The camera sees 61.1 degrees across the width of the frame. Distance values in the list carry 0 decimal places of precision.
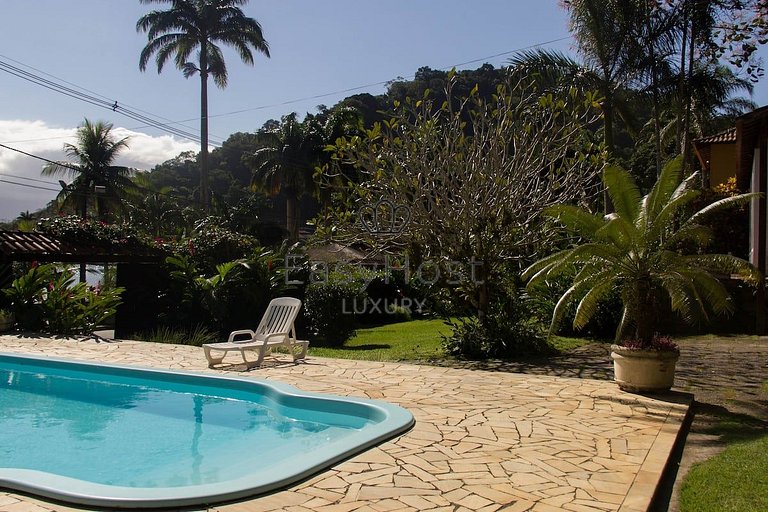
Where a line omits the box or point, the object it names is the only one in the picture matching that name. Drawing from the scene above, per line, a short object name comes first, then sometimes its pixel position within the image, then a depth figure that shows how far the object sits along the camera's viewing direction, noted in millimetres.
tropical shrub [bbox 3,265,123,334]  16453
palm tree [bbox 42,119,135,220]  42094
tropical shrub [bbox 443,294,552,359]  12586
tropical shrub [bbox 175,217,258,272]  19344
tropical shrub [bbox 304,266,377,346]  16484
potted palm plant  8633
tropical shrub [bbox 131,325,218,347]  15875
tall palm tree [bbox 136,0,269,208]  38625
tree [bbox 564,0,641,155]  22734
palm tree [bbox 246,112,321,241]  37938
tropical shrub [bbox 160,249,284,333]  17172
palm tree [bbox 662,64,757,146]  24344
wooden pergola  17219
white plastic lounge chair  11453
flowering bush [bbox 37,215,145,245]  18047
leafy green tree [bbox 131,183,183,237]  44750
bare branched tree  12625
